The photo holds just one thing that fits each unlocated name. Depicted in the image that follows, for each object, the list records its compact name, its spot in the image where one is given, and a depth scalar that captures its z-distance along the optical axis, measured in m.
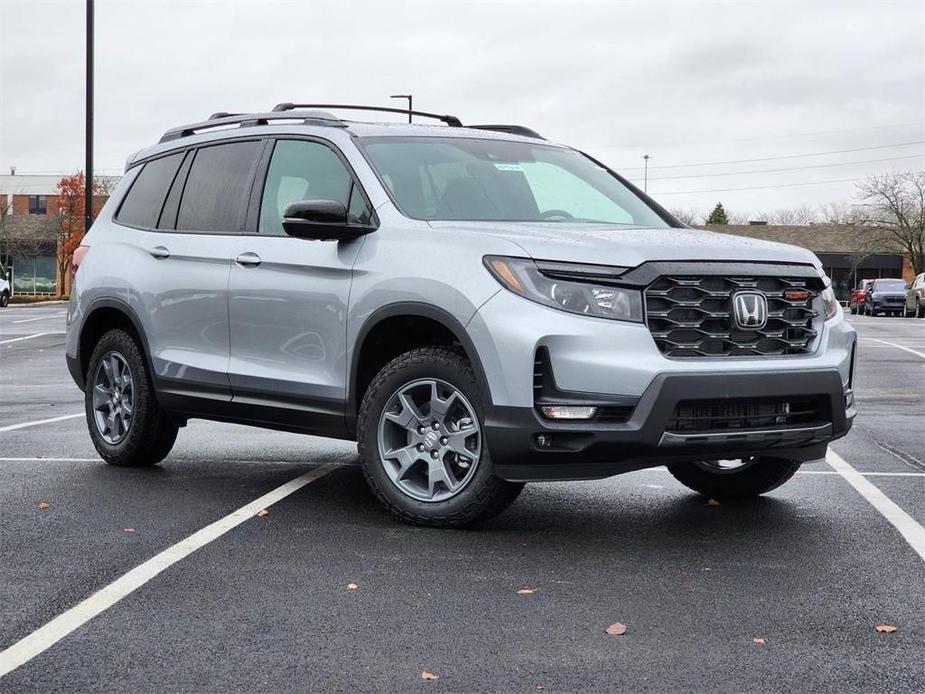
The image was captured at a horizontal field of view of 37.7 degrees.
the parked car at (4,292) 52.03
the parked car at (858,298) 61.25
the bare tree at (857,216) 88.12
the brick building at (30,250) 80.19
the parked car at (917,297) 50.03
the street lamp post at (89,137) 30.47
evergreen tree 124.12
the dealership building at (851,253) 88.12
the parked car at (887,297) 54.66
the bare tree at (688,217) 108.93
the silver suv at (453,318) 5.73
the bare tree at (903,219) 84.94
